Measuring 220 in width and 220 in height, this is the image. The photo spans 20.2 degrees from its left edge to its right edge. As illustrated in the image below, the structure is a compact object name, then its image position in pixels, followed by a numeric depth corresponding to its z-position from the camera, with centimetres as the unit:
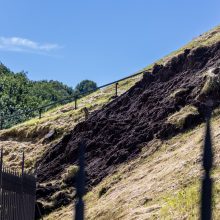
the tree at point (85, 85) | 13512
